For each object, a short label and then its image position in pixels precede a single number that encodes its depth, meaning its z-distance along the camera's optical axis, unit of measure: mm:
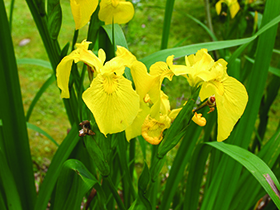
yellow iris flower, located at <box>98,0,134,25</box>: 452
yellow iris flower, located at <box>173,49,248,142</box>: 350
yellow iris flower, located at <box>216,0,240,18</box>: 987
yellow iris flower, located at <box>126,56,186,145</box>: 370
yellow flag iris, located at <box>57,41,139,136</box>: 329
